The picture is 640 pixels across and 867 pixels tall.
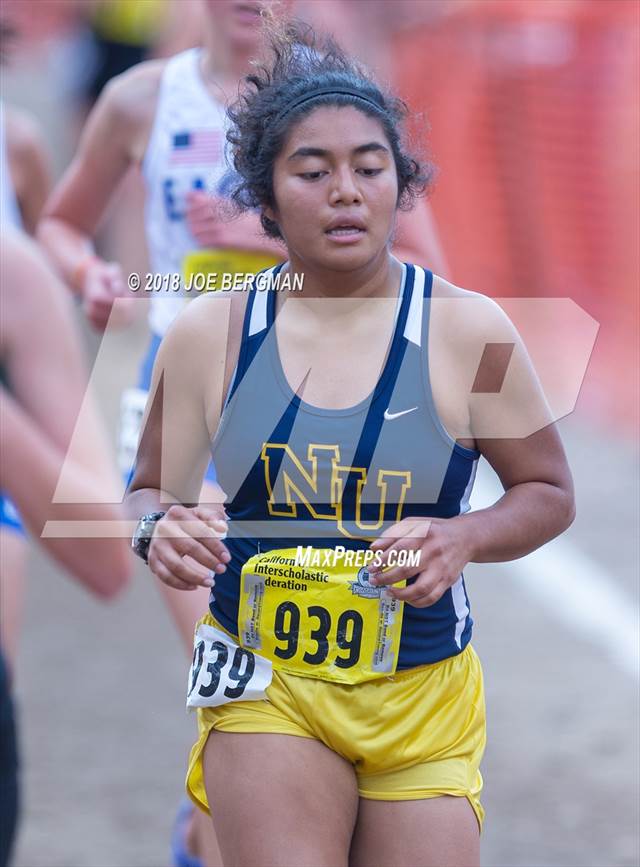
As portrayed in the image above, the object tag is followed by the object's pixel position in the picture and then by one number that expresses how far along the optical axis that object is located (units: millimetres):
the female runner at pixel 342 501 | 5051
